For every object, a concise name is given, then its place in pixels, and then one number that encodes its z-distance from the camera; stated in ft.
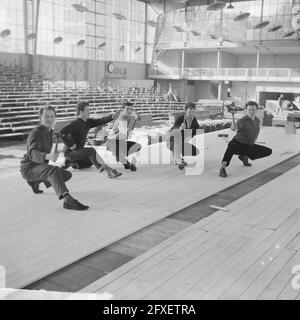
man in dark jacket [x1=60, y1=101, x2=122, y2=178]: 16.98
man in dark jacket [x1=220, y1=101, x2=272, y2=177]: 18.85
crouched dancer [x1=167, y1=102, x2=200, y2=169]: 19.55
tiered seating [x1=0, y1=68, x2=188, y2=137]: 48.74
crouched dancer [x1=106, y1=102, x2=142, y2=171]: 18.99
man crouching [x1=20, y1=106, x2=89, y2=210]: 12.80
